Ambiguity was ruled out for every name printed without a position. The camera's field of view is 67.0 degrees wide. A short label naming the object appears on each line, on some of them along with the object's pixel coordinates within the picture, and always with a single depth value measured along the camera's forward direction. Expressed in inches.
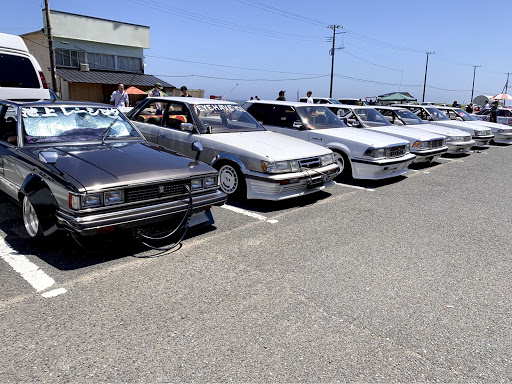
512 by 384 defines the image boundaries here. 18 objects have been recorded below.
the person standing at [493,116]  776.3
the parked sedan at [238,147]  223.6
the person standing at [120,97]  438.6
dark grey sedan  142.7
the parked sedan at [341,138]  298.4
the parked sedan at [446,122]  542.0
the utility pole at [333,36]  1662.2
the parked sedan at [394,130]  378.9
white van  308.8
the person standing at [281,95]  523.3
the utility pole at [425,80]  2471.2
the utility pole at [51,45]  751.7
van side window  309.6
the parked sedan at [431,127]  463.2
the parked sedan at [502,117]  790.5
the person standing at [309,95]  568.5
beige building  1155.9
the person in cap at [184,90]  445.3
